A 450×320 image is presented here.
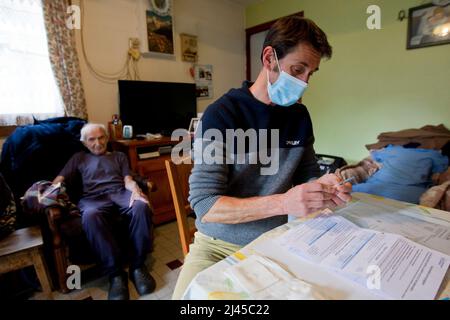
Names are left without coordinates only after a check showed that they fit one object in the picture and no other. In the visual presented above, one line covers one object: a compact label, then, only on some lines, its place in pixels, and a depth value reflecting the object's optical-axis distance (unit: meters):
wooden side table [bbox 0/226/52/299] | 1.25
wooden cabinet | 2.16
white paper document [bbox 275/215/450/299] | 0.47
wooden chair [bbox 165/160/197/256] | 0.95
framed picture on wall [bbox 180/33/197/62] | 2.83
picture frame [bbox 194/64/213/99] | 3.06
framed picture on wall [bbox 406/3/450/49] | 2.00
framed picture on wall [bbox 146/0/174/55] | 2.49
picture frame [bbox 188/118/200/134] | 2.65
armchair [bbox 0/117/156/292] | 1.49
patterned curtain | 1.98
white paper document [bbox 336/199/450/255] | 0.64
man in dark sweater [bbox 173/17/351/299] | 0.72
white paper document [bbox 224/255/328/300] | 0.45
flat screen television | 2.37
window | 1.83
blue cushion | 1.71
